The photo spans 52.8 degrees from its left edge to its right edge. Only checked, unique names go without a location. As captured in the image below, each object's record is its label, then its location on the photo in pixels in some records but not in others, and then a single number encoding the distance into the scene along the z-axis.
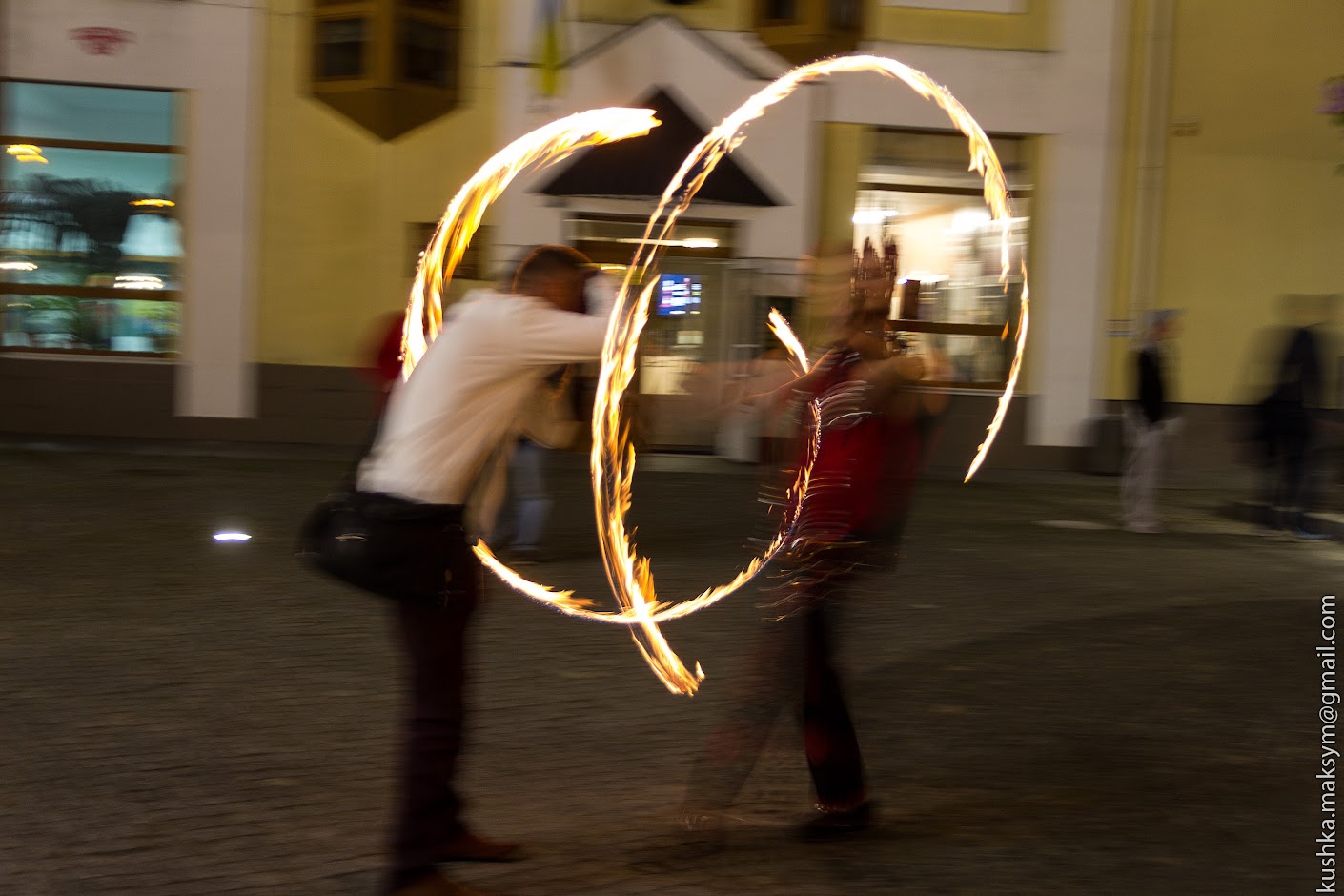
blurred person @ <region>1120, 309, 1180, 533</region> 12.95
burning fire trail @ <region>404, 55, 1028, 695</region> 5.57
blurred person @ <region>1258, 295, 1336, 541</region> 12.68
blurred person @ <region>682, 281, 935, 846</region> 4.60
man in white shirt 4.04
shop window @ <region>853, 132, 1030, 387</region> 18.05
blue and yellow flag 16.42
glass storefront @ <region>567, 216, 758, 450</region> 17.39
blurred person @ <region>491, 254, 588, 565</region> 9.98
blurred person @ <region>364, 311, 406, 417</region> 8.59
